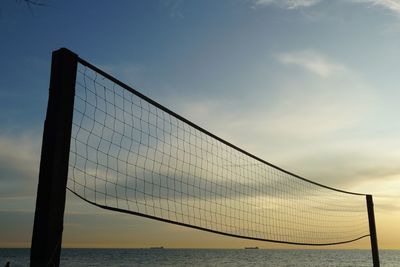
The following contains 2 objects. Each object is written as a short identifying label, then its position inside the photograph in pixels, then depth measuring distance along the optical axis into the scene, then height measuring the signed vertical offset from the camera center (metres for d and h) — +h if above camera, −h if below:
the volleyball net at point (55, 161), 3.30 +0.67
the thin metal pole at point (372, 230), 9.86 +0.48
